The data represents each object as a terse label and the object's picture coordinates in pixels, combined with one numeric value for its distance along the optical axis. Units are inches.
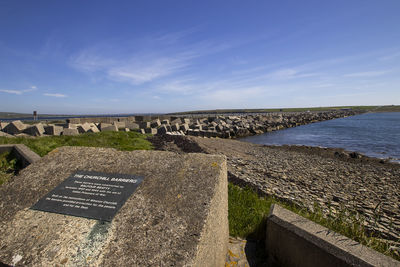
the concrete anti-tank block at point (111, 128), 582.1
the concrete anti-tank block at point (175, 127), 759.7
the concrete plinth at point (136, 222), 71.6
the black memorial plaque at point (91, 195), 90.9
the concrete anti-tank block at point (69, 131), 471.8
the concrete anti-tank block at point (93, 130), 546.4
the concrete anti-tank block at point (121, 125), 717.9
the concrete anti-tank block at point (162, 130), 700.7
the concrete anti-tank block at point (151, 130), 700.7
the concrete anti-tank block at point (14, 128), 484.1
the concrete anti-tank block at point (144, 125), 769.0
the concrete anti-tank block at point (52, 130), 464.4
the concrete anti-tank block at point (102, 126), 616.6
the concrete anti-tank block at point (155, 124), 789.9
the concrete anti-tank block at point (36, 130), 458.0
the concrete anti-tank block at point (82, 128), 535.5
